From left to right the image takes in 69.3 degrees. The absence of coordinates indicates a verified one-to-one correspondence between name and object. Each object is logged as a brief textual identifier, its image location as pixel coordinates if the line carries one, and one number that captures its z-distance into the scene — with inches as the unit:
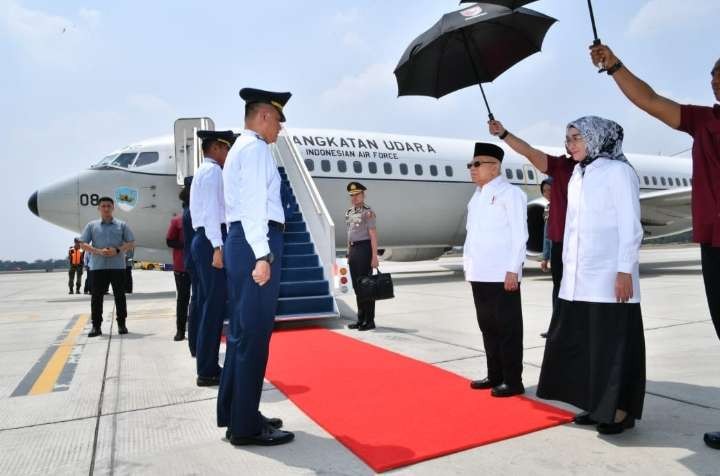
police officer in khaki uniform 245.9
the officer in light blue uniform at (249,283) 103.4
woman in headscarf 106.2
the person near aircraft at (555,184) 134.2
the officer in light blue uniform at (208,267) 153.9
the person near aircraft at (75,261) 535.4
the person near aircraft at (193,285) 179.8
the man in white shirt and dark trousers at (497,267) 137.4
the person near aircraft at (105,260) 245.8
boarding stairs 257.0
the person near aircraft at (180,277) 229.3
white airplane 386.3
